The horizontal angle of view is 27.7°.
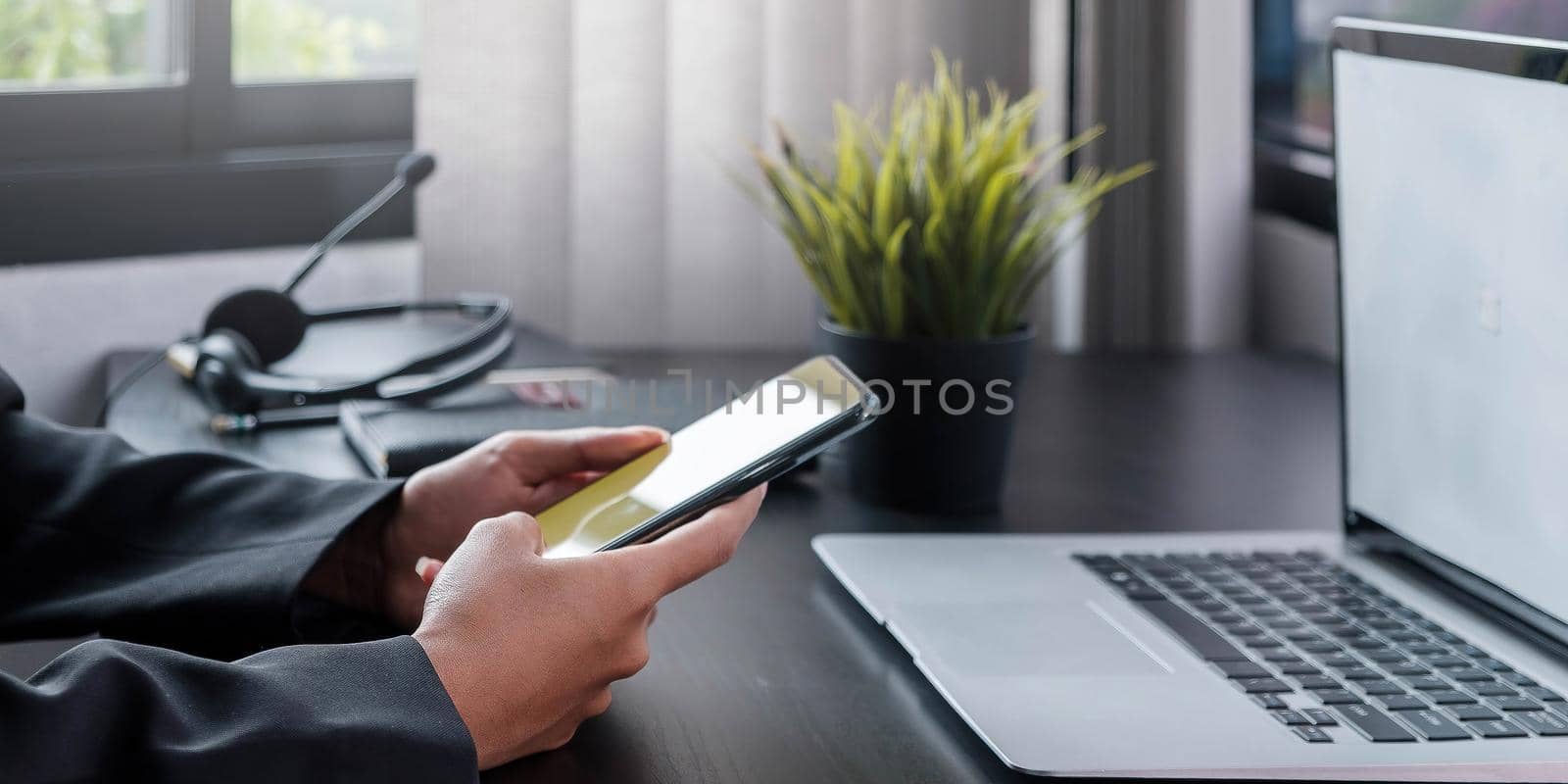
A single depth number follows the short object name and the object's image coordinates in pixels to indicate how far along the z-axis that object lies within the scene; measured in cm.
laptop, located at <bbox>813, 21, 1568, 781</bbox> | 120
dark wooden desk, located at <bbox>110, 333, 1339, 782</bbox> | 121
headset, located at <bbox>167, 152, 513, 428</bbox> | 159
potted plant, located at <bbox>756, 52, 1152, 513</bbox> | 146
